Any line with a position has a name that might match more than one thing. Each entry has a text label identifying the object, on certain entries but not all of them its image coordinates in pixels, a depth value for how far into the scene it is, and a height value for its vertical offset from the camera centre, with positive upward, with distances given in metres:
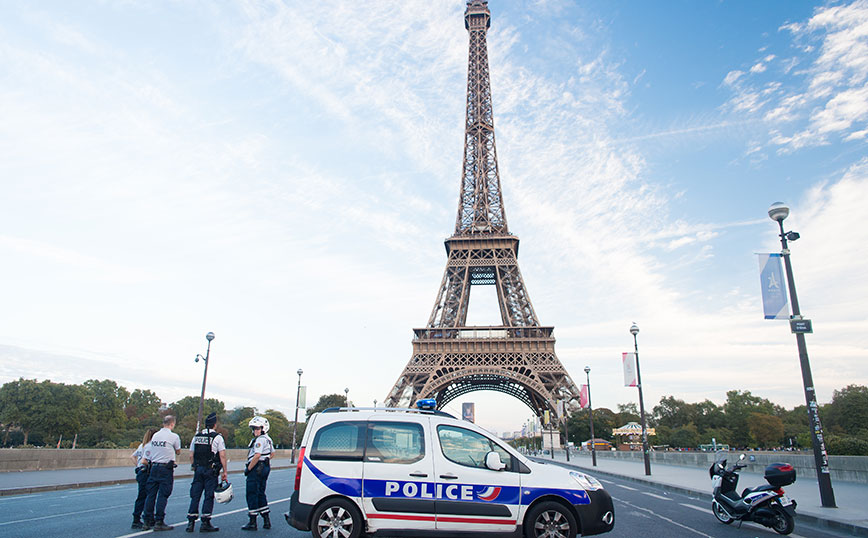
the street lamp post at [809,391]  11.09 +0.79
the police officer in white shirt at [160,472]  8.52 -0.80
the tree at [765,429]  75.25 -0.18
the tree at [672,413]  94.75 +2.48
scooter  9.05 -1.23
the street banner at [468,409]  73.36 +1.94
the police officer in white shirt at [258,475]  8.55 -0.82
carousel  61.38 -0.72
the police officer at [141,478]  8.57 -0.96
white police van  6.83 -0.80
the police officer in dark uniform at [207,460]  8.48 -0.60
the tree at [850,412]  55.00 +1.79
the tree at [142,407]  100.06 +2.36
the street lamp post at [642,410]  22.59 +0.52
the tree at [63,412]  65.44 +0.81
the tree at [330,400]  94.80 +3.69
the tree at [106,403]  81.94 +2.45
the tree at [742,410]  77.75 +2.88
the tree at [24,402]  64.00 +1.77
